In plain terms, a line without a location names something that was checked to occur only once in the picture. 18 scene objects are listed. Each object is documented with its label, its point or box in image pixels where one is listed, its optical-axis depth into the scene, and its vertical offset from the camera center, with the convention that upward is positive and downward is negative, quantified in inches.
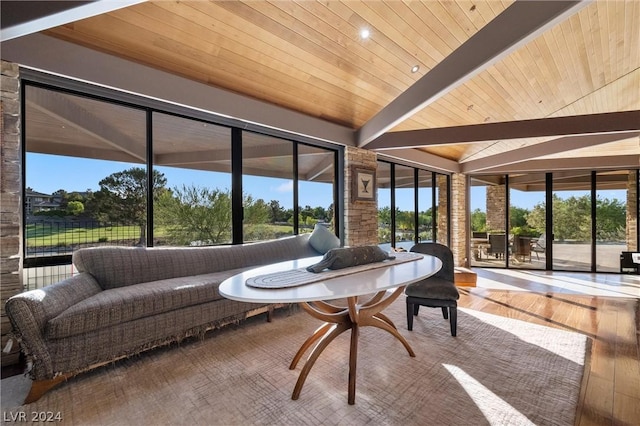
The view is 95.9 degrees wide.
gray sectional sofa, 74.1 -28.5
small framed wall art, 198.2 +19.7
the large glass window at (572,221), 264.2 -8.8
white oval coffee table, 63.2 -17.9
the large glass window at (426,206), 269.3 +5.7
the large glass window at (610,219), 256.4 -6.7
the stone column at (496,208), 293.0 +3.9
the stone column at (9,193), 88.7 +6.4
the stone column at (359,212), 196.7 +0.1
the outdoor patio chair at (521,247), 283.6 -34.9
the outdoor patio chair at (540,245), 275.9 -32.6
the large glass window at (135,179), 102.7 +14.9
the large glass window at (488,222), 293.3 -10.4
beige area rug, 67.9 -47.8
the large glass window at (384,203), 233.5 +7.5
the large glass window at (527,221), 277.3 -8.9
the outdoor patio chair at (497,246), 292.4 -34.5
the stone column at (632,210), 251.1 +0.8
